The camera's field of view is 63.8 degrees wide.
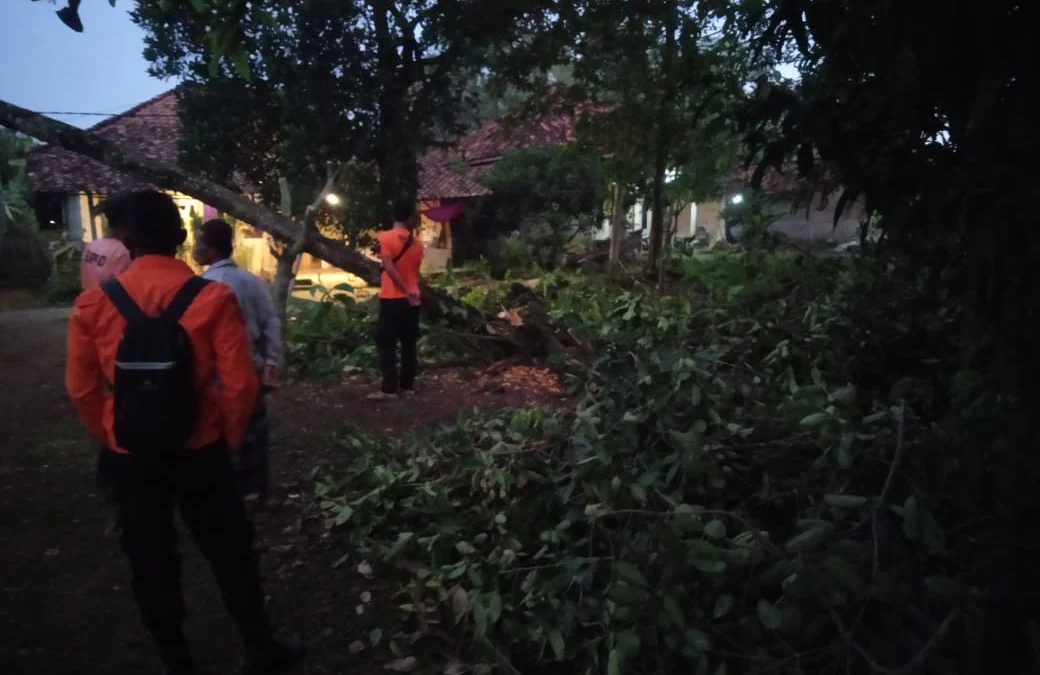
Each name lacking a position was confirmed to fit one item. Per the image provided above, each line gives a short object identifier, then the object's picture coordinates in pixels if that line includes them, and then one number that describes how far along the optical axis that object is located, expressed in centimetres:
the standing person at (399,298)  702
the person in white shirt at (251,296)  416
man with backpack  269
